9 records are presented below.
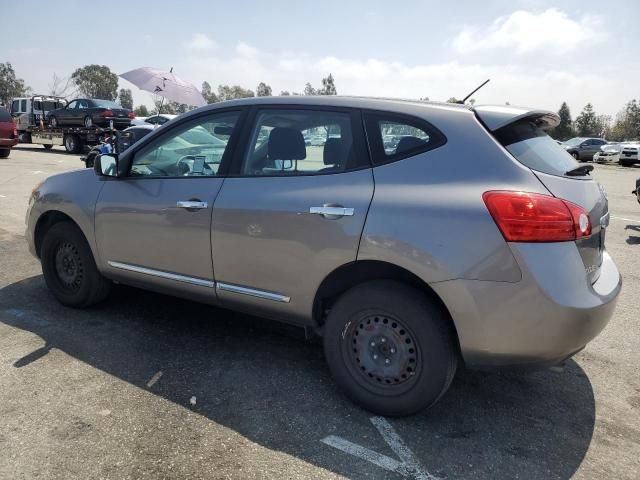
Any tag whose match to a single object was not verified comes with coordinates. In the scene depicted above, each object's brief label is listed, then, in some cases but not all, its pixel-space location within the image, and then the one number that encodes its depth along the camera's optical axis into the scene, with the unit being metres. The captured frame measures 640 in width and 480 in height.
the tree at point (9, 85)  77.36
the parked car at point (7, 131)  17.64
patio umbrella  14.54
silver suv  2.42
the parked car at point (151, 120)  22.72
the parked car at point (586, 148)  33.75
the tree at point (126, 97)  88.26
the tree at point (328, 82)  91.94
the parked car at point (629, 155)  29.98
